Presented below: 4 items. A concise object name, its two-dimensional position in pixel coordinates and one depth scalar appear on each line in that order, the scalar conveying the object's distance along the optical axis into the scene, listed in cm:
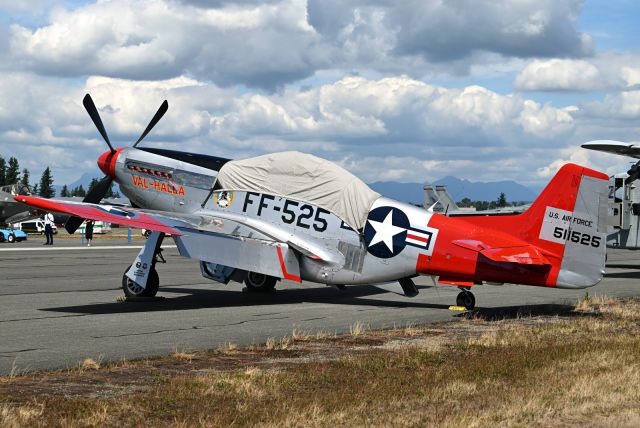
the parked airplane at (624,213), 3338
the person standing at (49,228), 5084
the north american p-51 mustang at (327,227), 1617
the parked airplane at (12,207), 6044
